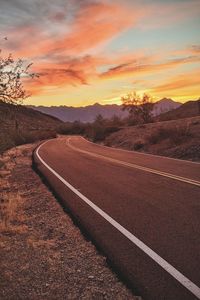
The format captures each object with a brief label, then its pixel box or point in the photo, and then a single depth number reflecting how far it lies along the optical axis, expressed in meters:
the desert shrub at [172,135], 14.32
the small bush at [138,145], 16.26
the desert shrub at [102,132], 26.05
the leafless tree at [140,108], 38.43
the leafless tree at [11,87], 6.64
